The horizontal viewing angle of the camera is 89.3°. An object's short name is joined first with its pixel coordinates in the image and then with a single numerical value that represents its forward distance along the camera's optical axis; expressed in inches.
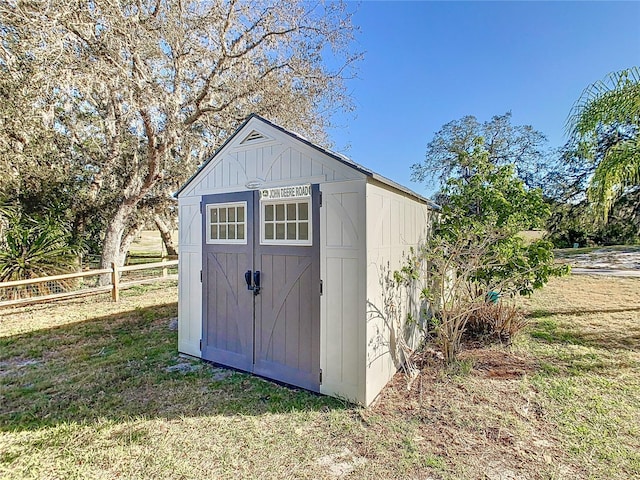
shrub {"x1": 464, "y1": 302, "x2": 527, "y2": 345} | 188.5
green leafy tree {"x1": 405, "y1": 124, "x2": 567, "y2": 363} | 161.9
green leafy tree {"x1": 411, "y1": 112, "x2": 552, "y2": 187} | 724.0
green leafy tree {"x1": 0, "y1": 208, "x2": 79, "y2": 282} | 287.9
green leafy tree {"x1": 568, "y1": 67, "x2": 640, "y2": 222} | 179.0
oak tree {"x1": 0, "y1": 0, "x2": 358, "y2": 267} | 259.3
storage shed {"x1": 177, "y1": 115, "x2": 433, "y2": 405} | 122.4
